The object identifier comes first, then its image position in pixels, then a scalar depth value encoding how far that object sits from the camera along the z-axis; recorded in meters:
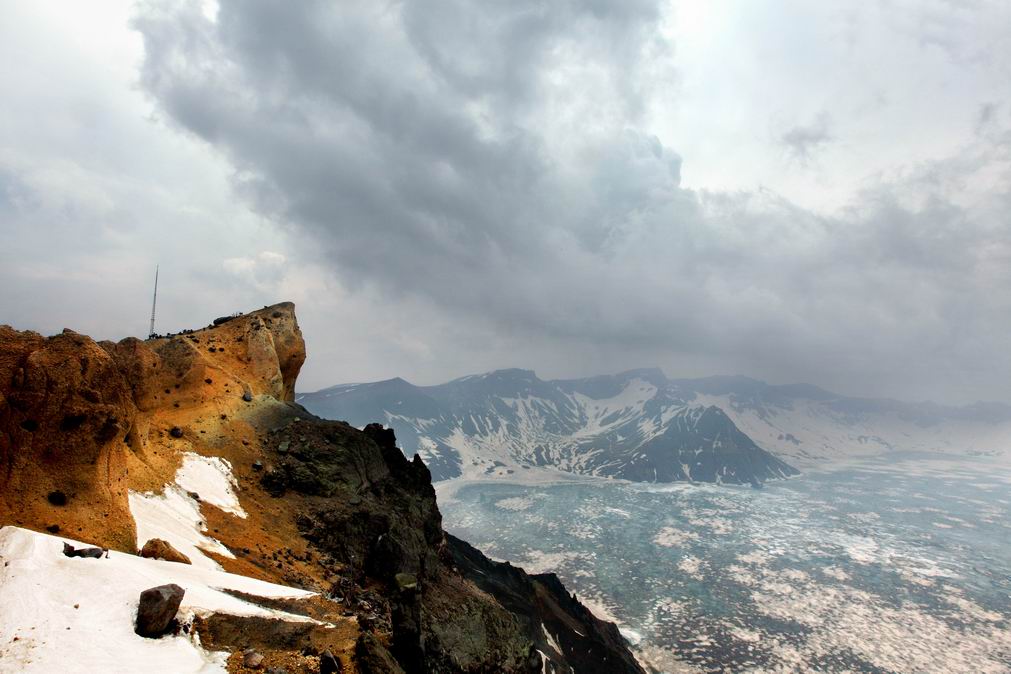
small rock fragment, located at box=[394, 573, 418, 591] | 24.23
